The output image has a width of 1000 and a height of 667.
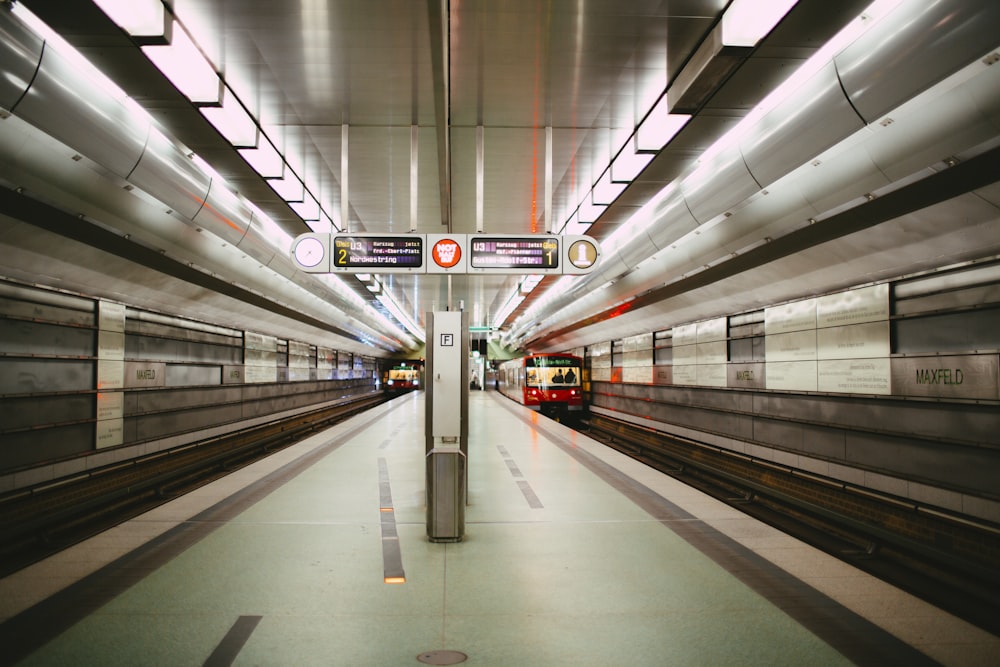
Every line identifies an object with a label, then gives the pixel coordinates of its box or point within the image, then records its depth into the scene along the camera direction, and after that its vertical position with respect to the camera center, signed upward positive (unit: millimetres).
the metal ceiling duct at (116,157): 3695 +1812
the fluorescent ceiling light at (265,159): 6801 +2621
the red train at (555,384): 21781 -927
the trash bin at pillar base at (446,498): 5074 -1279
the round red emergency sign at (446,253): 6070 +1204
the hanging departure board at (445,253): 6043 +1216
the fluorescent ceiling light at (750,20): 3752 +2437
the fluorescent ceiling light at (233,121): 5688 +2626
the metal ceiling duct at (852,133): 3197 +1741
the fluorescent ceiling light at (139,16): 3879 +2538
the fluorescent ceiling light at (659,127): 5770 +2576
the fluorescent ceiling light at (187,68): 4506 +2570
